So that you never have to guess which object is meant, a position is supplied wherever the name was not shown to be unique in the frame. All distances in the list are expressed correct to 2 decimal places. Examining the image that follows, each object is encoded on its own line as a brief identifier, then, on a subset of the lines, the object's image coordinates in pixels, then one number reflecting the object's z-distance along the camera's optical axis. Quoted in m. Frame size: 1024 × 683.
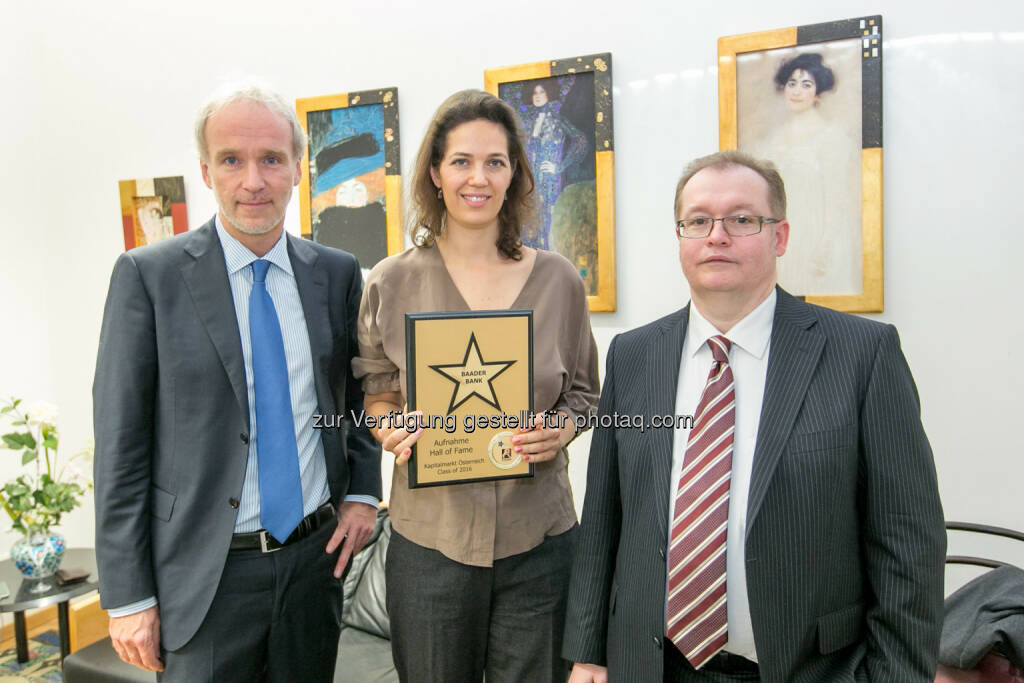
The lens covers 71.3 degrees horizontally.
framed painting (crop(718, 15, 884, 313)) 2.50
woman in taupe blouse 1.67
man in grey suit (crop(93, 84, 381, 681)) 1.61
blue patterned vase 3.18
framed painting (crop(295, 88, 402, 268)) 3.38
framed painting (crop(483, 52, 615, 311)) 2.91
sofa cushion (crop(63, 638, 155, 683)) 2.79
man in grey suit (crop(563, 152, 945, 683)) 1.27
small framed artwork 4.02
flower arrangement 3.12
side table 3.06
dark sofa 2.74
